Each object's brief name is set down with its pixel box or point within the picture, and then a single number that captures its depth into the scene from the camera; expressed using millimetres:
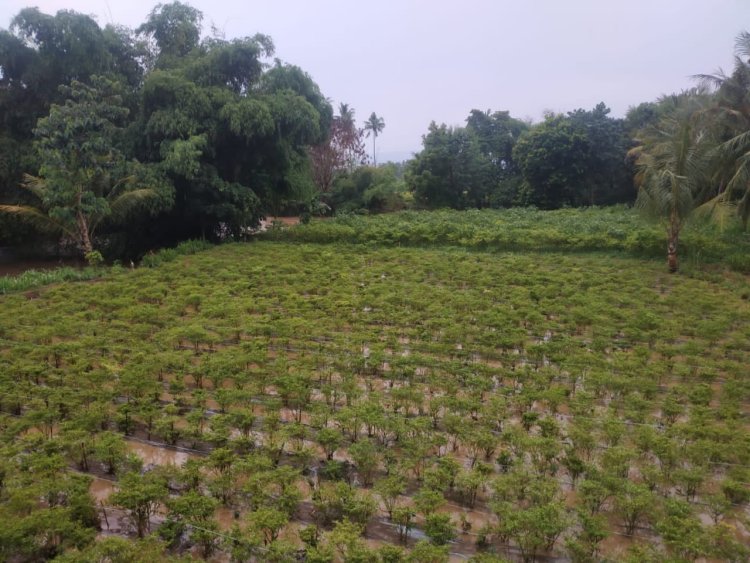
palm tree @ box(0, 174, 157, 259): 12164
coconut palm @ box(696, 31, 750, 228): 13109
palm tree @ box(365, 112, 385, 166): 52969
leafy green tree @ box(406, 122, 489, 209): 24797
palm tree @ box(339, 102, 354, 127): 30891
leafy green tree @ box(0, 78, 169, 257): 11555
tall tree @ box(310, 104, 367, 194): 28156
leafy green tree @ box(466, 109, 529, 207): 25719
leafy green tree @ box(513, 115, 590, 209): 23172
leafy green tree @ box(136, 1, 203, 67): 16406
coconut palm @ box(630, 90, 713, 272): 10859
